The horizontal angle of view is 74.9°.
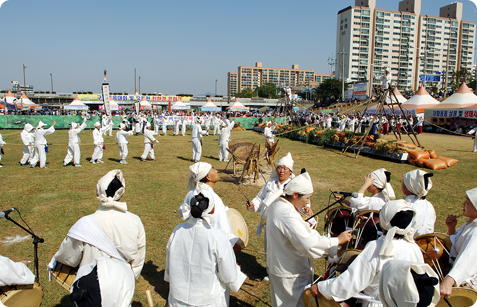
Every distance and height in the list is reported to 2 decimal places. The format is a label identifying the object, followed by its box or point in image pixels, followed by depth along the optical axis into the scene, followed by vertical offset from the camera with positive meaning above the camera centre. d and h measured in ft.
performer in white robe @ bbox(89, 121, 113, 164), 43.29 -4.94
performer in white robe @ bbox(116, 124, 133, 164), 44.83 -4.45
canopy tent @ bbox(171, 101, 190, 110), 115.96 +1.76
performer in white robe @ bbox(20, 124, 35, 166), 41.11 -4.48
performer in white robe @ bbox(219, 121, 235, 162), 47.57 -4.78
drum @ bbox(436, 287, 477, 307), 8.38 -4.96
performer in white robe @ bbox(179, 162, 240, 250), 11.64 -2.96
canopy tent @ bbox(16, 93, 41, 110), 127.89 +3.02
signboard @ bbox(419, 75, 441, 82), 150.08 +16.94
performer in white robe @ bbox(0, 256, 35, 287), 8.00 -4.35
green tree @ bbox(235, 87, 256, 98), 423.23 +24.55
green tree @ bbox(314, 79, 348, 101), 239.50 +17.46
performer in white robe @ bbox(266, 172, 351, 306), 9.14 -3.97
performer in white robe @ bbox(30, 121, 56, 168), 40.22 -4.48
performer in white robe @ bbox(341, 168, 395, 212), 12.65 -3.46
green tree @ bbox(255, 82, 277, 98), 411.54 +27.33
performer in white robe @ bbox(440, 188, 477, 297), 8.42 -4.04
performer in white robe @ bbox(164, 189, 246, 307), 8.57 -4.12
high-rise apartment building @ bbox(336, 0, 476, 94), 348.79 +86.09
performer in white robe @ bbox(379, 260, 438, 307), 6.22 -3.49
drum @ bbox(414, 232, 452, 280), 10.00 -4.36
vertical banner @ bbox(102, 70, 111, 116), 69.06 +3.45
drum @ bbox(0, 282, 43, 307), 8.21 -5.12
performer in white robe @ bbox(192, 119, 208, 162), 45.22 -4.41
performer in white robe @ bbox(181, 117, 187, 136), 88.87 -4.41
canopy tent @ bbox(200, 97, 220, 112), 117.19 +1.45
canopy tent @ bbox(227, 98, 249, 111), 117.35 +1.95
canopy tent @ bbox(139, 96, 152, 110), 124.26 +2.83
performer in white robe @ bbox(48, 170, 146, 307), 9.00 -3.70
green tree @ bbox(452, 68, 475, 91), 184.28 +23.17
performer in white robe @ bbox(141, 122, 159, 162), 45.73 -4.83
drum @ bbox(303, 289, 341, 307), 8.44 -5.21
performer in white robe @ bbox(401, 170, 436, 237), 11.65 -3.31
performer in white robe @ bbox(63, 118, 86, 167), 41.28 -4.85
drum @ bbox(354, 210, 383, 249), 10.94 -4.14
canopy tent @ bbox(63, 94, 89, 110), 110.63 +1.61
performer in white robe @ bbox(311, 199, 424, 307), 8.00 -3.75
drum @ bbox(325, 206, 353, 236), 12.44 -4.36
